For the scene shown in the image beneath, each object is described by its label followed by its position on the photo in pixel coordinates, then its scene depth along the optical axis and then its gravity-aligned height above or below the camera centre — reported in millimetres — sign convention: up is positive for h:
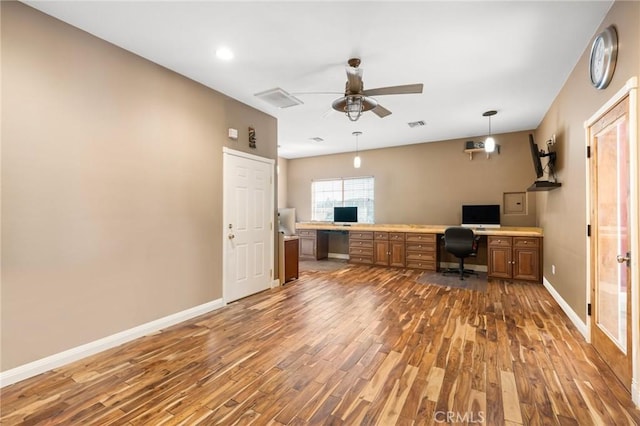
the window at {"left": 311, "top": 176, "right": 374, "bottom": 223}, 7508 +503
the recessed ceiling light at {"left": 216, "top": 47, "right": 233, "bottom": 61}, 2871 +1651
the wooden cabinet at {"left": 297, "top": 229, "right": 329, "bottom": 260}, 7500 -767
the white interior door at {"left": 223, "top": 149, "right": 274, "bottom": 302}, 3971 -142
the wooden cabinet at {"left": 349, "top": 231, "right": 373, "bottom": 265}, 6659 -754
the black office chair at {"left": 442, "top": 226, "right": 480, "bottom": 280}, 5180 -505
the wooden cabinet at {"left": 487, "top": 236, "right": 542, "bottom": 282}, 5008 -778
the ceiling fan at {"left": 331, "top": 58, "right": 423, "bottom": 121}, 2812 +1220
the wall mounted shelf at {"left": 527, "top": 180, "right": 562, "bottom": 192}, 3731 +379
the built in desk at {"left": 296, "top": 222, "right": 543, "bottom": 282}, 5090 -661
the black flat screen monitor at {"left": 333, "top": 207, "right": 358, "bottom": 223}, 7414 +16
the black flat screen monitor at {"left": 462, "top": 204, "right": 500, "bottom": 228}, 5828 -35
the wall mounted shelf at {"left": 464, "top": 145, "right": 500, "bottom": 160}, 5977 +1348
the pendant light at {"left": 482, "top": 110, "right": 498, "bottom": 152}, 4715 +1212
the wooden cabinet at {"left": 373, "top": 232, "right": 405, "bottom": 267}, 6289 -759
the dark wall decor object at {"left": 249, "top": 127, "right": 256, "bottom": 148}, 4323 +1167
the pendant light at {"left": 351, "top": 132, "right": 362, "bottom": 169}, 6152 +1148
